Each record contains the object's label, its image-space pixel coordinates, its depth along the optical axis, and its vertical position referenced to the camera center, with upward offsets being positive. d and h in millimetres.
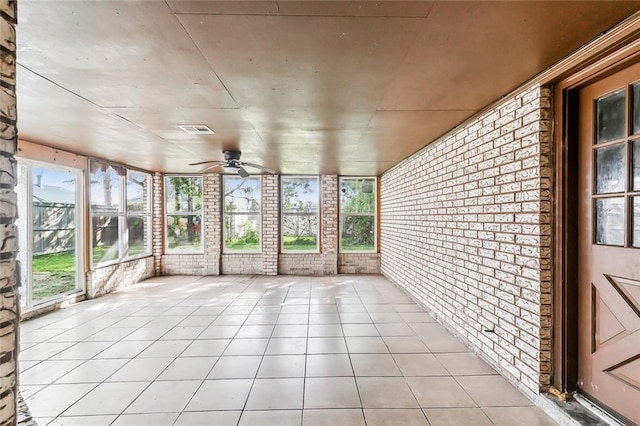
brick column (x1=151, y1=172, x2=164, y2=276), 7438 -309
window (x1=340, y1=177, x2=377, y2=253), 7777 -90
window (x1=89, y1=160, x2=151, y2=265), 5699 -36
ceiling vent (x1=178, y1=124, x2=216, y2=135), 3489 +949
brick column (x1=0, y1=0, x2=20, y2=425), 1077 -38
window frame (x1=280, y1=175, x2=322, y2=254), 7680 -85
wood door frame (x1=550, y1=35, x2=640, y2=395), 2246 -238
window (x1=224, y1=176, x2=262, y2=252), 7672 -80
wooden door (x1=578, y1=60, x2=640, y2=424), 1872 -220
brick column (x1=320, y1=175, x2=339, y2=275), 7574 -306
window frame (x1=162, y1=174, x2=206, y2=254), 7586 -149
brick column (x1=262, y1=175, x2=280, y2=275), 7480 -298
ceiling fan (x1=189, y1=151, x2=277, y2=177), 4574 +755
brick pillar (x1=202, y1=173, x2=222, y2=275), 7469 -220
